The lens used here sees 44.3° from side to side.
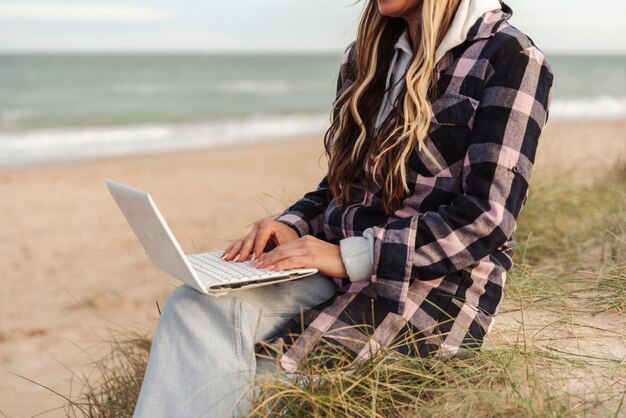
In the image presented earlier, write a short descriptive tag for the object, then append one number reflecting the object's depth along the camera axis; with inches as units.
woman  75.2
